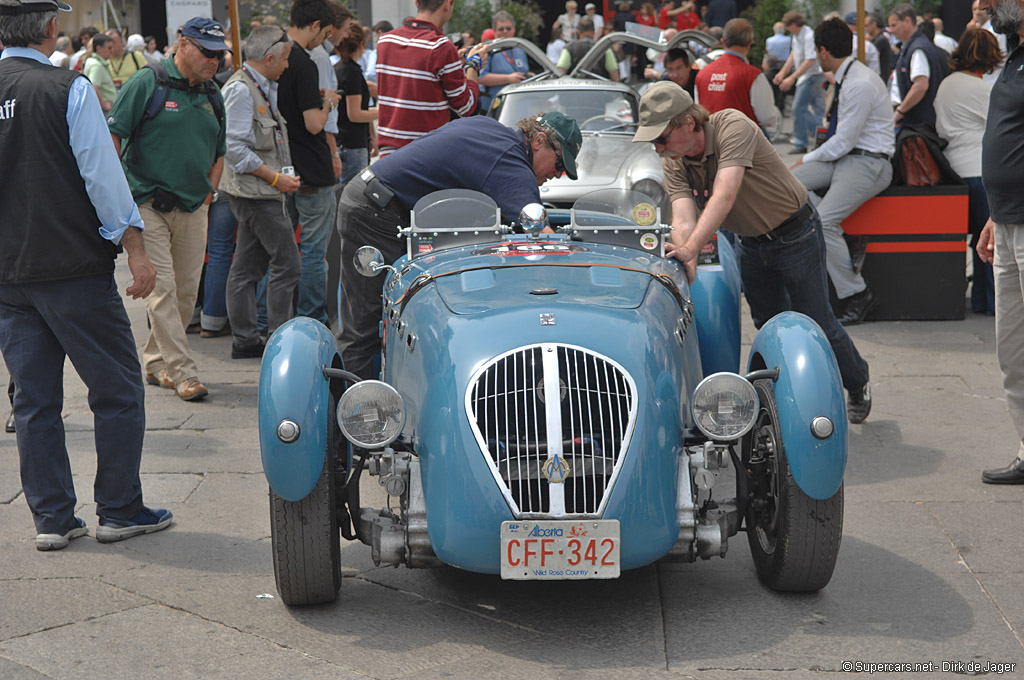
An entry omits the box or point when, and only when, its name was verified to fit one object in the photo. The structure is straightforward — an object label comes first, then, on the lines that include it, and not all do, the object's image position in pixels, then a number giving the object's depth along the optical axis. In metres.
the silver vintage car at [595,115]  9.77
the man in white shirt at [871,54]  15.85
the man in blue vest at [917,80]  9.55
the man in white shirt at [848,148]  8.50
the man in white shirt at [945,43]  17.06
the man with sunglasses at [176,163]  6.52
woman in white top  8.69
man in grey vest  7.40
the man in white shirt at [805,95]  17.16
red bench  8.67
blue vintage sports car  3.63
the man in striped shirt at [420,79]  7.77
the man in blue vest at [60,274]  4.52
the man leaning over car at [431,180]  5.08
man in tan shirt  5.25
